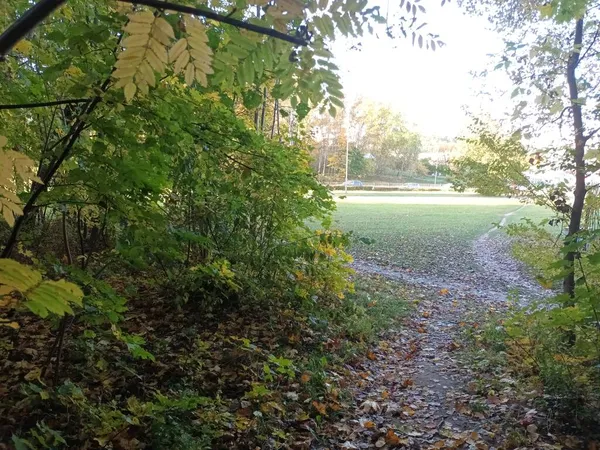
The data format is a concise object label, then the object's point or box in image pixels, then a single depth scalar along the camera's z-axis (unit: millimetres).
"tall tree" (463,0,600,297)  4973
